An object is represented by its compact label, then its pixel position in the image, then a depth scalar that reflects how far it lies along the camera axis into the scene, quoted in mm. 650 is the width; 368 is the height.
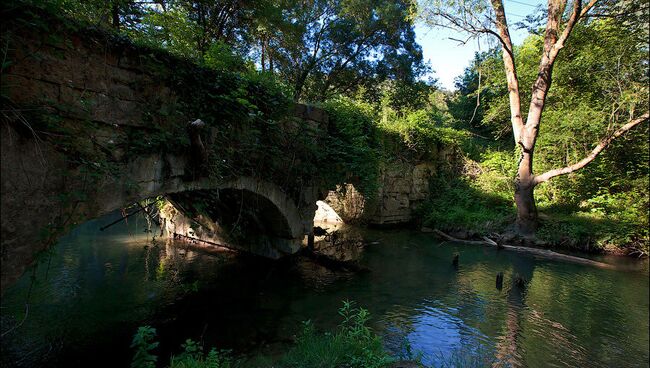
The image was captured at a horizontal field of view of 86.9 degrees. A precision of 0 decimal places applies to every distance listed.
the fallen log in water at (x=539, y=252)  7731
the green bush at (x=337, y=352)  2971
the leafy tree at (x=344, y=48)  15562
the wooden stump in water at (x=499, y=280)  6817
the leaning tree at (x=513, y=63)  9688
